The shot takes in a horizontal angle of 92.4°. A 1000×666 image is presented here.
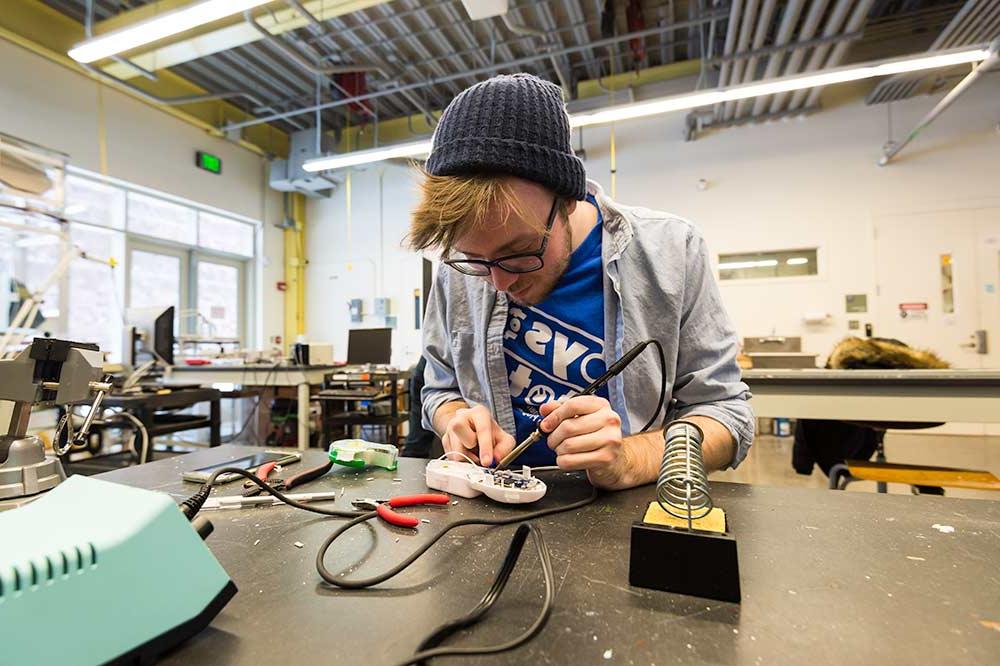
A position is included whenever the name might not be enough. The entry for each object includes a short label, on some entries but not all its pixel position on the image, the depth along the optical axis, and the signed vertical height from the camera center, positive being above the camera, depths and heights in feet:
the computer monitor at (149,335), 9.78 +0.39
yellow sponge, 1.26 -0.48
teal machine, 0.82 -0.43
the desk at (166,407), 7.43 -0.94
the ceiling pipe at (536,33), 12.03 +8.27
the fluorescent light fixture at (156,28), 8.46 +6.22
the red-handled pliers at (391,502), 1.78 -0.61
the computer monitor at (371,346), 12.97 +0.11
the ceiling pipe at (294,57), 11.81 +7.97
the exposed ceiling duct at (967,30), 10.96 +7.51
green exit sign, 17.35 +7.05
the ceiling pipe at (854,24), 10.69 +7.52
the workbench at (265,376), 11.69 -0.61
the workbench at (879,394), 5.08 -0.62
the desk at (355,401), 10.77 -1.20
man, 2.16 +0.25
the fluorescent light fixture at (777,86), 10.00 +5.90
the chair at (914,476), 4.89 -1.47
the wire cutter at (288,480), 2.12 -0.60
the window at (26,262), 11.74 +2.47
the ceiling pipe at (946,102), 9.72 +5.86
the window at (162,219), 15.75 +4.69
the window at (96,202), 13.92 +4.64
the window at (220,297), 18.50 +2.22
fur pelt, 5.91 -0.21
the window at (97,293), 13.97 +1.88
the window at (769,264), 15.61 +2.58
